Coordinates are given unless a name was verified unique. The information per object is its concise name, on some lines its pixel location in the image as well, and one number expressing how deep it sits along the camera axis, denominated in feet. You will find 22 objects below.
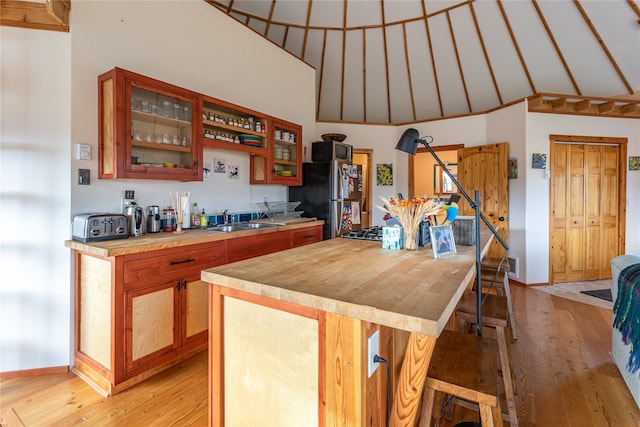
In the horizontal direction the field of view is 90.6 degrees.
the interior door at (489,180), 14.82
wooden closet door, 14.39
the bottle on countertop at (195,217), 9.47
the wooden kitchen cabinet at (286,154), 11.84
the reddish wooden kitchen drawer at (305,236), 11.02
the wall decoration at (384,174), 18.62
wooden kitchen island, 3.18
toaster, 6.57
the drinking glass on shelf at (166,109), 8.18
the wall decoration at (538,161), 13.93
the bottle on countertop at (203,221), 9.59
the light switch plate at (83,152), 7.04
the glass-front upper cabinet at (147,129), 7.06
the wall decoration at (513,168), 14.49
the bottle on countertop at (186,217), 8.90
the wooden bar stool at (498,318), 4.87
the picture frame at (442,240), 5.09
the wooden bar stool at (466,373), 3.55
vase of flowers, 5.58
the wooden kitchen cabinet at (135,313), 6.16
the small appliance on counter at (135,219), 7.47
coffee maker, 8.18
